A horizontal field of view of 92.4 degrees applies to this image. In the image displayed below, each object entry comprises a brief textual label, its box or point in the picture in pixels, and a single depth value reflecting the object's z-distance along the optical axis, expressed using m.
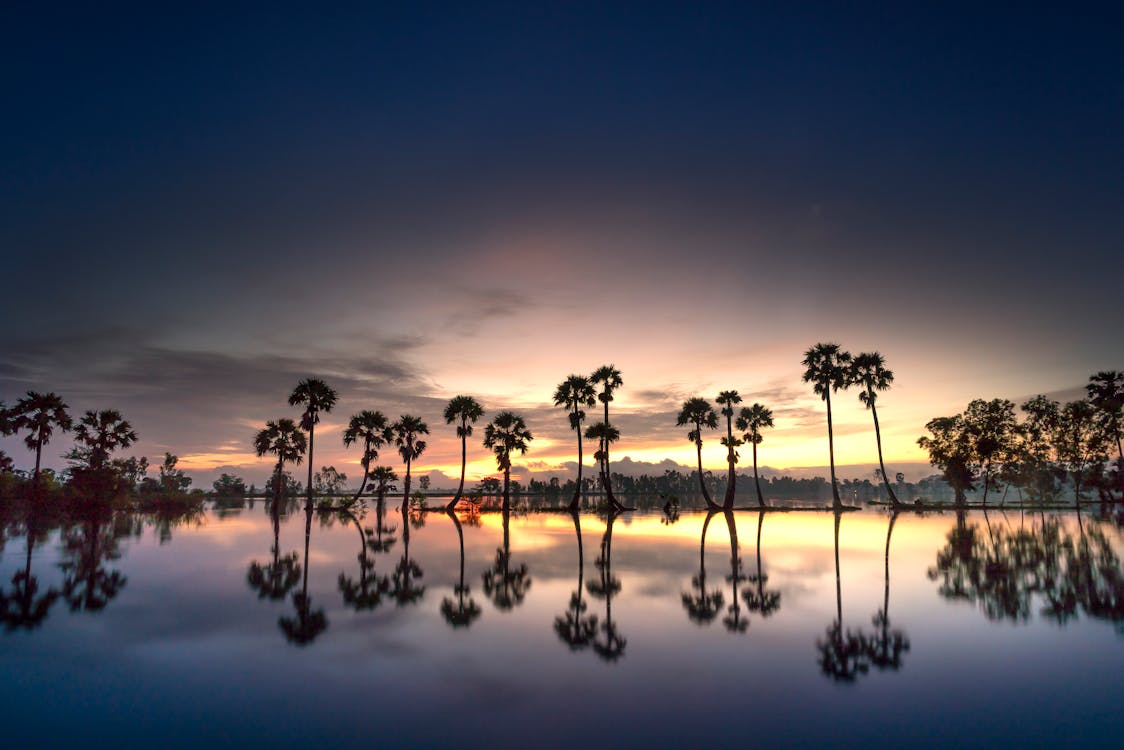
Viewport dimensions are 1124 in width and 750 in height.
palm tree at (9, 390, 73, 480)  51.31
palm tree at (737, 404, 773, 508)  63.91
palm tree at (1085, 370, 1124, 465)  60.32
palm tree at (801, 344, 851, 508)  59.09
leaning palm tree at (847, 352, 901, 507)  60.81
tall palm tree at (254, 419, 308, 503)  75.66
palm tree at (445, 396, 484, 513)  63.78
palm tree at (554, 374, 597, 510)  60.88
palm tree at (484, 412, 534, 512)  65.56
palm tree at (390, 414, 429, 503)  70.12
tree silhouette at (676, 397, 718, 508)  61.78
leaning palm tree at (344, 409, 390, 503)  71.94
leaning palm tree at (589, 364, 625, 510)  59.16
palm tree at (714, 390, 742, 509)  60.91
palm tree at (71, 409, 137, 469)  52.14
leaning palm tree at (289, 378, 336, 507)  59.09
